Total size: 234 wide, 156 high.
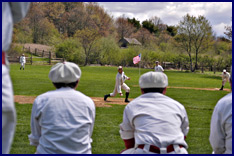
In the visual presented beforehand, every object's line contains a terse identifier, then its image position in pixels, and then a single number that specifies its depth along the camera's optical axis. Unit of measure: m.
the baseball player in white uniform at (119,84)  17.55
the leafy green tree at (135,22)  118.06
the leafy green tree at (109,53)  67.19
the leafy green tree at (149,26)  116.75
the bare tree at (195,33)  64.86
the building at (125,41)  98.83
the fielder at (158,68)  26.90
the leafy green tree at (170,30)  119.44
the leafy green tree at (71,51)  64.00
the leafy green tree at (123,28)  113.62
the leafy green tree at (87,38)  67.44
